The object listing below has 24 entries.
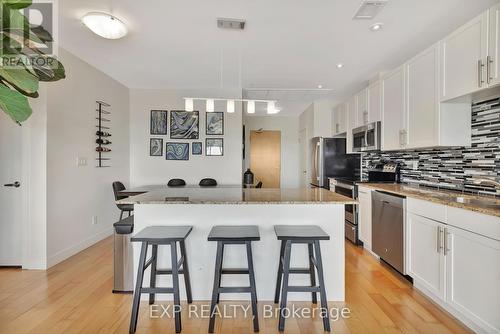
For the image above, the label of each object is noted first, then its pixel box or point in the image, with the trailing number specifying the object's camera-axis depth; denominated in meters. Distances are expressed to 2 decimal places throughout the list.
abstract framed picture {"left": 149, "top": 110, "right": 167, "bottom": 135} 4.55
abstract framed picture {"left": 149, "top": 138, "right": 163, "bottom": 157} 4.56
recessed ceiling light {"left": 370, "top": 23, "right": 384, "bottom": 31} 2.33
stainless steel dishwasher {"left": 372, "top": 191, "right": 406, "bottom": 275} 2.46
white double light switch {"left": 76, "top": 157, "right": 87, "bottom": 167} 3.24
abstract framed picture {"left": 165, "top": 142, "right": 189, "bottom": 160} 4.55
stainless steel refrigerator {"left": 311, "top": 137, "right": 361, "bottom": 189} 4.59
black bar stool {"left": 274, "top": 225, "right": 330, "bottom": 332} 1.73
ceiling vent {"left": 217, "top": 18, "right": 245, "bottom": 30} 2.31
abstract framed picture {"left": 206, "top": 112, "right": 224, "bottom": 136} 4.57
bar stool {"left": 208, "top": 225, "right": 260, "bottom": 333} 1.71
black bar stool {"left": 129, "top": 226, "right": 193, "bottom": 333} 1.70
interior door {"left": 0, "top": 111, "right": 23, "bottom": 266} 2.75
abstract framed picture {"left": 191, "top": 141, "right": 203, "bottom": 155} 4.57
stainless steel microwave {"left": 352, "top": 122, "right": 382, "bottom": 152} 3.35
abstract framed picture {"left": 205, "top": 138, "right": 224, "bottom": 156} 4.58
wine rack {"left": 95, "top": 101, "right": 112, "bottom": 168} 3.64
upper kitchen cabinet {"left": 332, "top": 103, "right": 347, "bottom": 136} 4.43
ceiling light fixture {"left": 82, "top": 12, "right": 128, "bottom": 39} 2.19
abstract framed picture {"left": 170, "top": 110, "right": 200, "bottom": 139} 4.54
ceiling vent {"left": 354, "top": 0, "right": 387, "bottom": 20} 2.00
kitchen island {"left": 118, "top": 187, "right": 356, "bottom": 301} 2.12
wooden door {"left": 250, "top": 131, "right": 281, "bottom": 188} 7.21
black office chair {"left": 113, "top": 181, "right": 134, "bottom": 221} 3.43
